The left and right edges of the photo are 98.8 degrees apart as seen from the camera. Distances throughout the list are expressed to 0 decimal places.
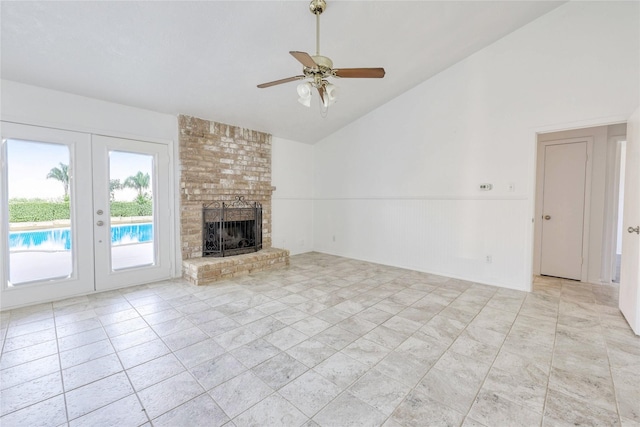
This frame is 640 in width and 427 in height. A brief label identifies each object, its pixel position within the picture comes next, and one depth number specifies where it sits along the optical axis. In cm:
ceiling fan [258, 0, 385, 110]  221
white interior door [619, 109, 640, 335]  257
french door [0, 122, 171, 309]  309
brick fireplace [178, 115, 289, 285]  423
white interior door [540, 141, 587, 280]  419
